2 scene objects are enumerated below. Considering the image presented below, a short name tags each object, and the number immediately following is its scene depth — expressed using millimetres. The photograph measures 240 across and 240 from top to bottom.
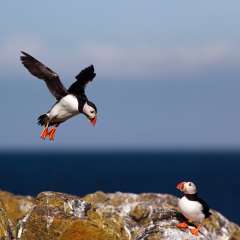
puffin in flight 21734
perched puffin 17641
